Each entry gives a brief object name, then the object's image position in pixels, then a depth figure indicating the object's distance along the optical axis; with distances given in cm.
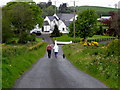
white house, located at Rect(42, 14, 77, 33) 10956
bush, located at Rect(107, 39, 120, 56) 1936
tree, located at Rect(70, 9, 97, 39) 6356
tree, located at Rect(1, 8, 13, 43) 4703
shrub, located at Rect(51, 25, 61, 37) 8578
